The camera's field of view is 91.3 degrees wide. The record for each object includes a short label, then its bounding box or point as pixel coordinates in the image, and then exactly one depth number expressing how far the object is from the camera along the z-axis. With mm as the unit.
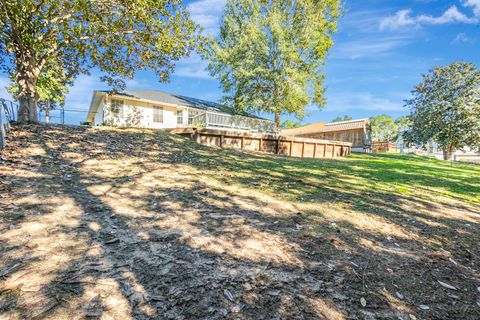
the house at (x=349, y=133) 29656
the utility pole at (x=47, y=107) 26753
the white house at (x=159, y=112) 18656
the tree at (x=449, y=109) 22609
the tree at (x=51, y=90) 14414
